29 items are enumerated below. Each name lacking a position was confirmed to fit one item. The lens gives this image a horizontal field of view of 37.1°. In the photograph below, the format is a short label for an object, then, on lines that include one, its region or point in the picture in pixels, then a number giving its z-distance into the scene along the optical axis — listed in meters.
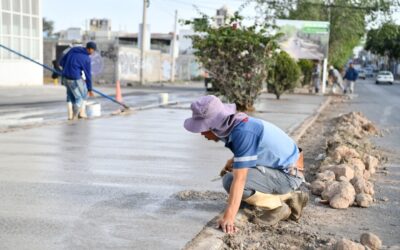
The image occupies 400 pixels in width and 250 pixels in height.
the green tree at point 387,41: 36.94
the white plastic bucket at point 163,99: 19.61
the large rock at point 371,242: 4.61
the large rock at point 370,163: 8.28
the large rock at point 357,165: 7.51
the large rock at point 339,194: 6.11
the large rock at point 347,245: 4.25
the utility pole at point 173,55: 51.28
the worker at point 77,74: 12.62
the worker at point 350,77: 33.84
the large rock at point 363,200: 6.23
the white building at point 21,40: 29.22
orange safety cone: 18.66
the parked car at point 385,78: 63.53
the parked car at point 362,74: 85.95
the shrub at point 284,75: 25.05
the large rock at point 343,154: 8.15
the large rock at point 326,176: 6.82
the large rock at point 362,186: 6.55
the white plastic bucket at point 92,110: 14.01
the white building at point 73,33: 74.41
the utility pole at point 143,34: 38.07
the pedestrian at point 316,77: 34.25
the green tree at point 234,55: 16.61
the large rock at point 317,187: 6.63
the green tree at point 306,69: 35.13
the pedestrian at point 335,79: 34.56
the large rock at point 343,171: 6.91
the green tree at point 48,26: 110.26
